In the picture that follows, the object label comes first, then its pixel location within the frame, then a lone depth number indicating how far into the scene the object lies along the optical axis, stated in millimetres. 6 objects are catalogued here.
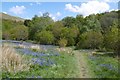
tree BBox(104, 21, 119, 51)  12978
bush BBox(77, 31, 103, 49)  16532
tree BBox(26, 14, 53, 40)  23896
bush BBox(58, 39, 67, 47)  17472
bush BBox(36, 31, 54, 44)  19643
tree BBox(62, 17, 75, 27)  24574
